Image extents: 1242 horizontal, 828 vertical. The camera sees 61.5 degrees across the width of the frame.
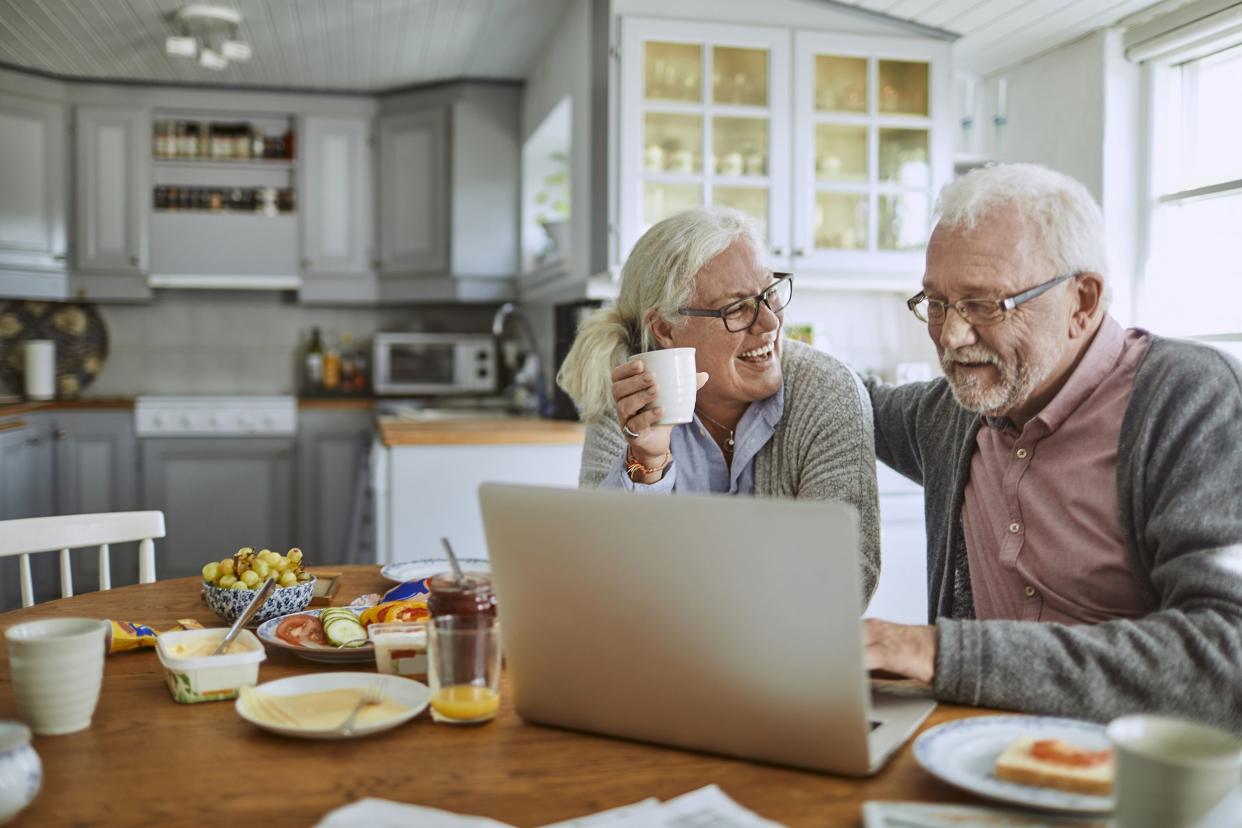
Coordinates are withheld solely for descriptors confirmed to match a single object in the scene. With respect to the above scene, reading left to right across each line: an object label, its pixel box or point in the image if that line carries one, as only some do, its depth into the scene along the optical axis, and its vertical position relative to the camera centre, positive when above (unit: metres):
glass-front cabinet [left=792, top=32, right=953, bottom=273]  3.52 +0.78
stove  4.79 -0.20
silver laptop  0.80 -0.21
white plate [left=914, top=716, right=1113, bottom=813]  0.80 -0.32
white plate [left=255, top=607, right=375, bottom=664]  1.19 -0.32
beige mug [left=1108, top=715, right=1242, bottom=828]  0.66 -0.25
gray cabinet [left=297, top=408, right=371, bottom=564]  4.95 -0.51
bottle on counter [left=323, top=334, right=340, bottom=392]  5.40 +0.00
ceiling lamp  3.83 +1.32
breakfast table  0.81 -0.34
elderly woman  1.55 -0.04
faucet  4.16 -0.02
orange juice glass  1.00 -0.29
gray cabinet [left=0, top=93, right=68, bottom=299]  4.70 +0.80
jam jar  1.05 -0.23
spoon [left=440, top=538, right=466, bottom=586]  1.06 -0.20
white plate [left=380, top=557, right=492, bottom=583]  1.63 -0.31
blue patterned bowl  1.36 -0.30
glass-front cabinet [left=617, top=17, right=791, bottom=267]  3.33 +0.82
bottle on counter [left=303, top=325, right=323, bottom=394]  5.39 +0.03
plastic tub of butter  1.06 -0.31
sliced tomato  1.24 -0.31
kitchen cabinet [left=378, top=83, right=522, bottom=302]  4.95 +0.87
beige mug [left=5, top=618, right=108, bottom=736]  0.95 -0.28
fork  0.96 -0.32
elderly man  1.01 -0.14
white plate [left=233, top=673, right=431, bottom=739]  1.00 -0.32
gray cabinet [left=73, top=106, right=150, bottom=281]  4.94 +0.87
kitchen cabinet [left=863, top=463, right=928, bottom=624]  3.32 -0.56
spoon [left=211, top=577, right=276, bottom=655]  1.13 -0.28
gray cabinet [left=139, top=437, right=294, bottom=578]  4.82 -0.57
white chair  1.69 -0.28
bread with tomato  0.80 -0.31
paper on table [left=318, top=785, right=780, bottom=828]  0.77 -0.33
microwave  5.20 +0.04
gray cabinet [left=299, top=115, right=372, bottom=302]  5.12 +0.80
